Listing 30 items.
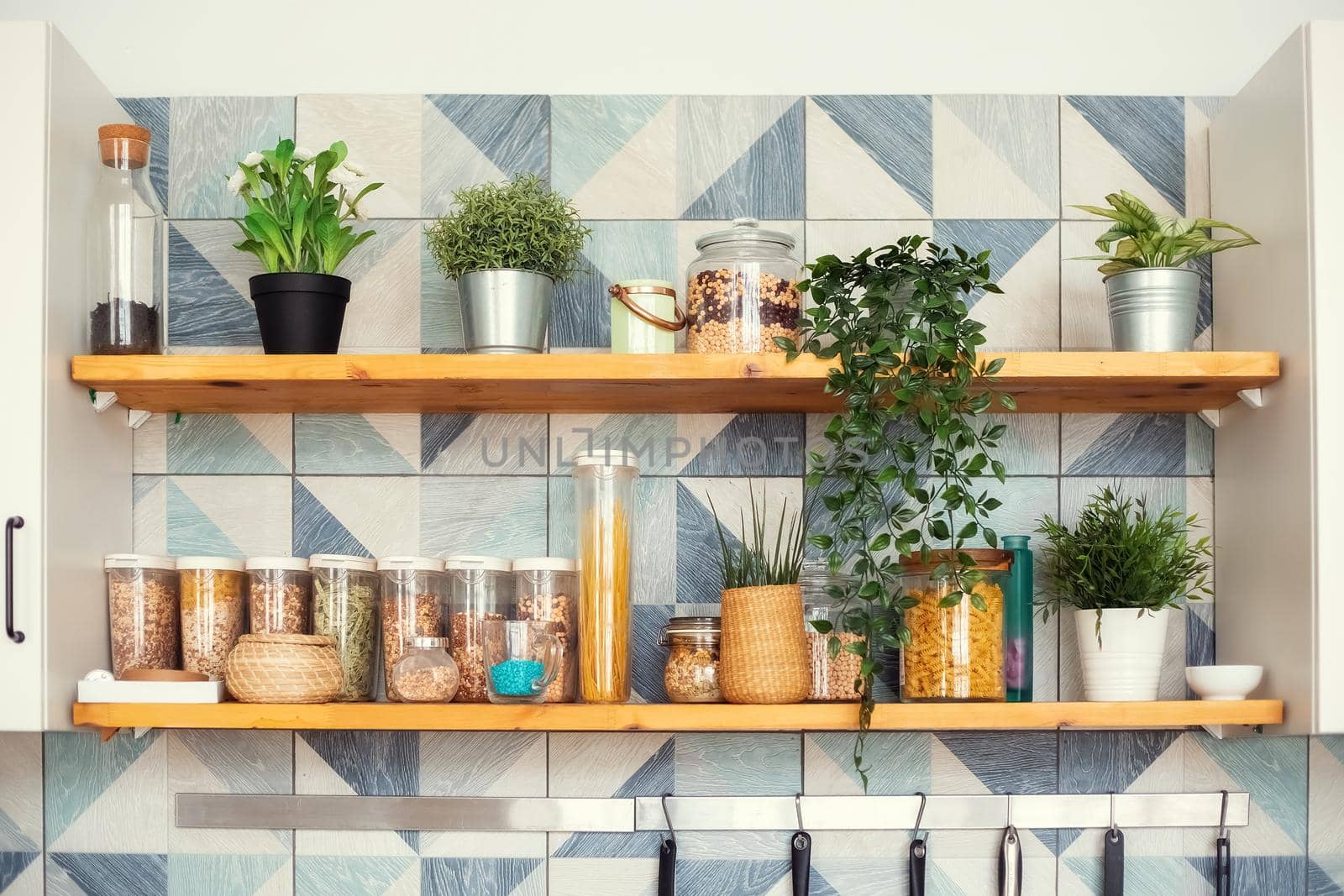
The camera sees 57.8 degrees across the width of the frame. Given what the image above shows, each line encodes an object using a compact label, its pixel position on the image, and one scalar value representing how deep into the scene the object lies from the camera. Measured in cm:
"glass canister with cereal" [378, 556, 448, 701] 156
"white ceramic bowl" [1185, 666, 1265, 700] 153
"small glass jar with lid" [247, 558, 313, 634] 156
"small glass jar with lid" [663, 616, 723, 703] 154
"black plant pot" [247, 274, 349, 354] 155
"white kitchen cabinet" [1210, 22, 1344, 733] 145
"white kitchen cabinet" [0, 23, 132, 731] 145
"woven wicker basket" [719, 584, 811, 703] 149
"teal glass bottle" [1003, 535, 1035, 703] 156
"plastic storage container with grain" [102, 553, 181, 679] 156
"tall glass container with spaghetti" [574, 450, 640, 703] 152
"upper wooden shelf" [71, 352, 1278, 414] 149
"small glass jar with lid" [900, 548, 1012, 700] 150
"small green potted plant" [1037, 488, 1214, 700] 155
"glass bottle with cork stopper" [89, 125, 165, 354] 155
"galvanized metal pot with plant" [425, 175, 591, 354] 154
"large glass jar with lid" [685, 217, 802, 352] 153
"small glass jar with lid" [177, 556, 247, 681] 156
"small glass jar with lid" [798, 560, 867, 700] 154
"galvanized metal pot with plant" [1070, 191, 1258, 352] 156
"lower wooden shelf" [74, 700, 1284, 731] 146
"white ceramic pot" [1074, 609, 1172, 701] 155
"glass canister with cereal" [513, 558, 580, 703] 155
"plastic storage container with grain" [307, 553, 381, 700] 157
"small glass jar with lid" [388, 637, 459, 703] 150
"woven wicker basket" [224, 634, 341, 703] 147
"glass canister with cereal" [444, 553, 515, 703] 154
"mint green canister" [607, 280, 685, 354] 155
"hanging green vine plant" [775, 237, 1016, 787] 145
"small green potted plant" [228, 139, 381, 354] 155
